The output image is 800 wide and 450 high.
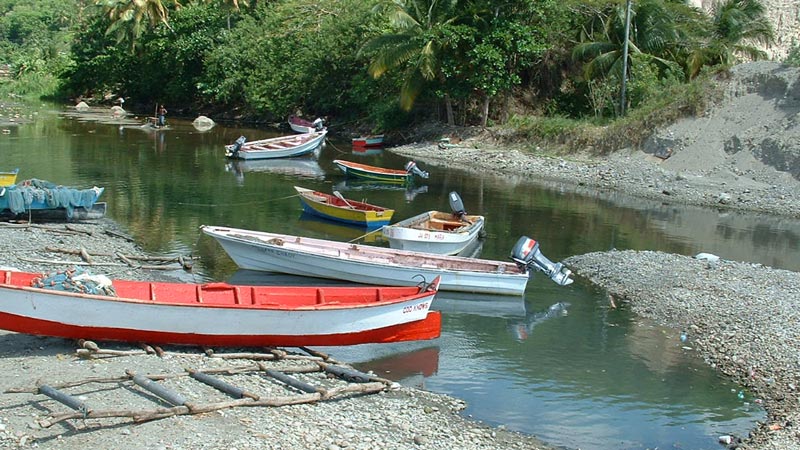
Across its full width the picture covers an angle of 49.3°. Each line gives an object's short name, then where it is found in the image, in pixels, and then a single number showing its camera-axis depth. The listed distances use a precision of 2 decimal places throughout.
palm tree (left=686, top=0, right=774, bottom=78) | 50.12
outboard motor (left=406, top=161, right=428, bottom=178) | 41.16
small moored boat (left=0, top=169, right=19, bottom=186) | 30.19
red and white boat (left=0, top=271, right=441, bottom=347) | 15.66
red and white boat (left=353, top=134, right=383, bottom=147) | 54.84
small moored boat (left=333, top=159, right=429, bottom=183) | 41.12
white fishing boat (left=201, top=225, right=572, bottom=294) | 23.48
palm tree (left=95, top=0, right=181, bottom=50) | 73.12
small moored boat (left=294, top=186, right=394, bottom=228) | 31.20
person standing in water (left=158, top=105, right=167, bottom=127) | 61.47
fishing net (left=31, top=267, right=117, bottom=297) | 16.06
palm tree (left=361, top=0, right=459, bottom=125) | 50.72
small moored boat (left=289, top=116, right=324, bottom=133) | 57.14
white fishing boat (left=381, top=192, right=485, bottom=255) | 26.58
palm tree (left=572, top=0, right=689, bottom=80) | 49.84
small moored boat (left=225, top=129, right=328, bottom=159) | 47.50
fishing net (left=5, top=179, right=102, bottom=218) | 26.73
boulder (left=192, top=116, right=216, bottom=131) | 63.26
